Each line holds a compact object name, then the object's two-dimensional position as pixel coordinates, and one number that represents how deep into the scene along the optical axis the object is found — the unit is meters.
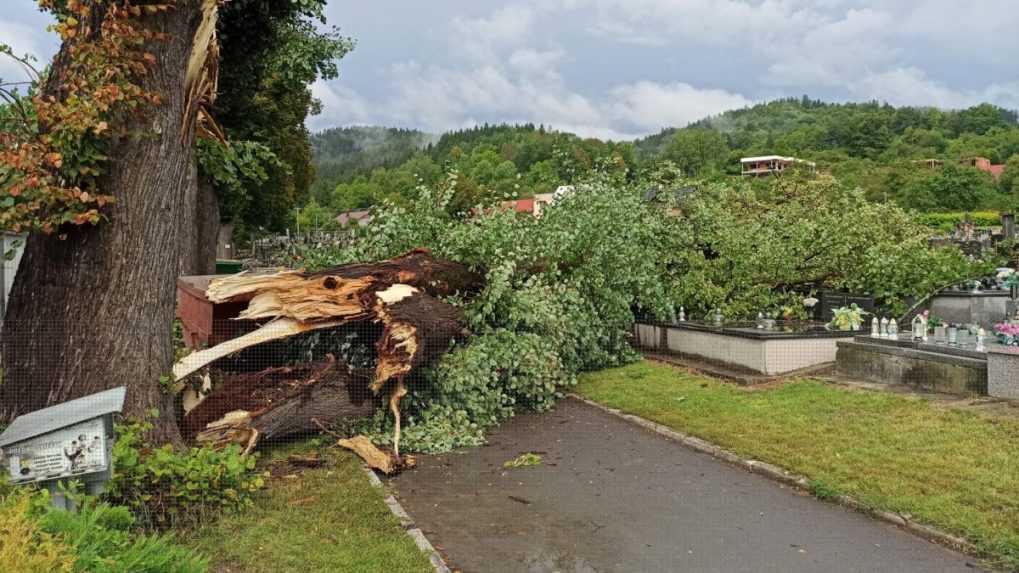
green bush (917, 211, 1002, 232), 38.14
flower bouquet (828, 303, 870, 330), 11.25
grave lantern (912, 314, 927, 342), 10.02
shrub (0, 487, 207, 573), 3.18
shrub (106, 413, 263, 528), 4.93
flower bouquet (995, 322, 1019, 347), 8.52
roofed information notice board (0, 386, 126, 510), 4.28
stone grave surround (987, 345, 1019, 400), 7.93
